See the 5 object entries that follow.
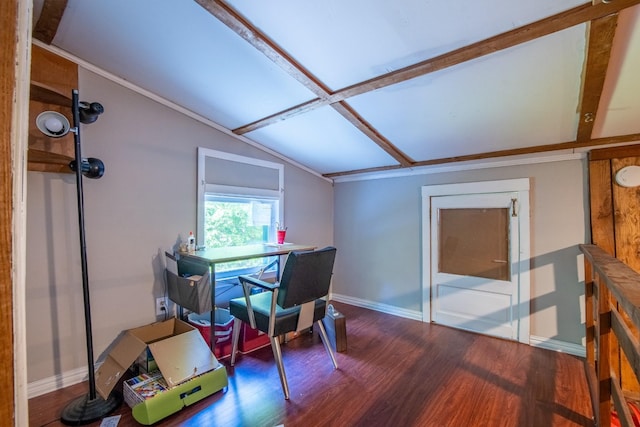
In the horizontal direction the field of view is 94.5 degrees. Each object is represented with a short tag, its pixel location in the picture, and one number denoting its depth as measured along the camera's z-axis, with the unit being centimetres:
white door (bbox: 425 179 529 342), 279
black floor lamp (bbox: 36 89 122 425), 168
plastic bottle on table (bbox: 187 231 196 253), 247
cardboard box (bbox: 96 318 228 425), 168
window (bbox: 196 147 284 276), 278
